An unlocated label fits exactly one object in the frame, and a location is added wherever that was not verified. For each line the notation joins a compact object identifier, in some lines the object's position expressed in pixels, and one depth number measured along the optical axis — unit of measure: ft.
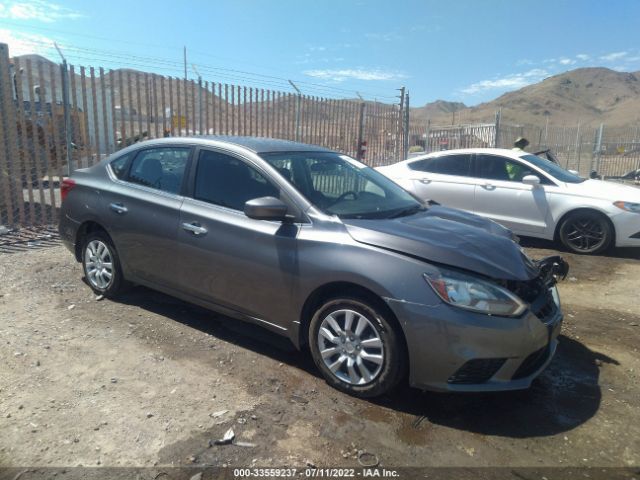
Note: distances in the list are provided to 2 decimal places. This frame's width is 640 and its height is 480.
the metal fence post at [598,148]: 67.00
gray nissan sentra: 9.62
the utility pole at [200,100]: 30.30
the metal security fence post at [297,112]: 36.01
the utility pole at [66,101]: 24.85
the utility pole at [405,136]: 46.67
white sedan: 23.15
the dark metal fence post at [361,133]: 41.50
